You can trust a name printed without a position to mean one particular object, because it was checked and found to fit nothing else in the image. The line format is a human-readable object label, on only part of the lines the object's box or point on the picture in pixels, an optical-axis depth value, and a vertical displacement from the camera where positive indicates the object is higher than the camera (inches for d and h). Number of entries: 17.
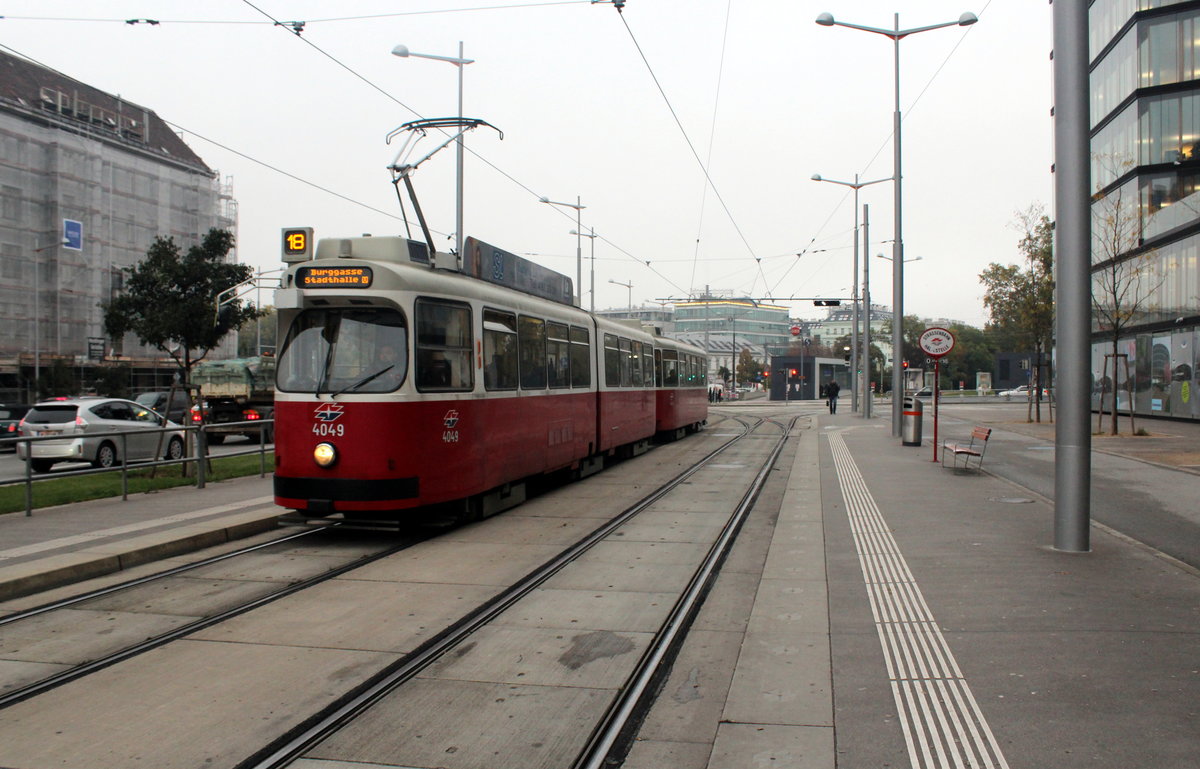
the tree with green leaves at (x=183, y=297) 671.1 +63.5
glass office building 1306.6 +285.0
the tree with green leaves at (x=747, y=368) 4680.1 +85.9
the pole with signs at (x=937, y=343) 781.3 +35.3
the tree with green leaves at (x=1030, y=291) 1273.4 +128.6
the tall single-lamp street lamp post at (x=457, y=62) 943.0 +330.8
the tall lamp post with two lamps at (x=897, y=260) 956.0 +127.6
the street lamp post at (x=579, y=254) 1425.9 +204.6
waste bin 897.8 -36.4
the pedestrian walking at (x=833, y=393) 1721.2 -14.9
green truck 1160.8 -7.1
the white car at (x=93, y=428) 690.8 -32.9
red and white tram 373.7 +0.9
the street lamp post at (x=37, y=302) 1624.9 +150.2
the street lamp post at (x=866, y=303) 1320.1 +115.7
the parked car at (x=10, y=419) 1023.6 -40.2
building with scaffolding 1763.0 +353.7
